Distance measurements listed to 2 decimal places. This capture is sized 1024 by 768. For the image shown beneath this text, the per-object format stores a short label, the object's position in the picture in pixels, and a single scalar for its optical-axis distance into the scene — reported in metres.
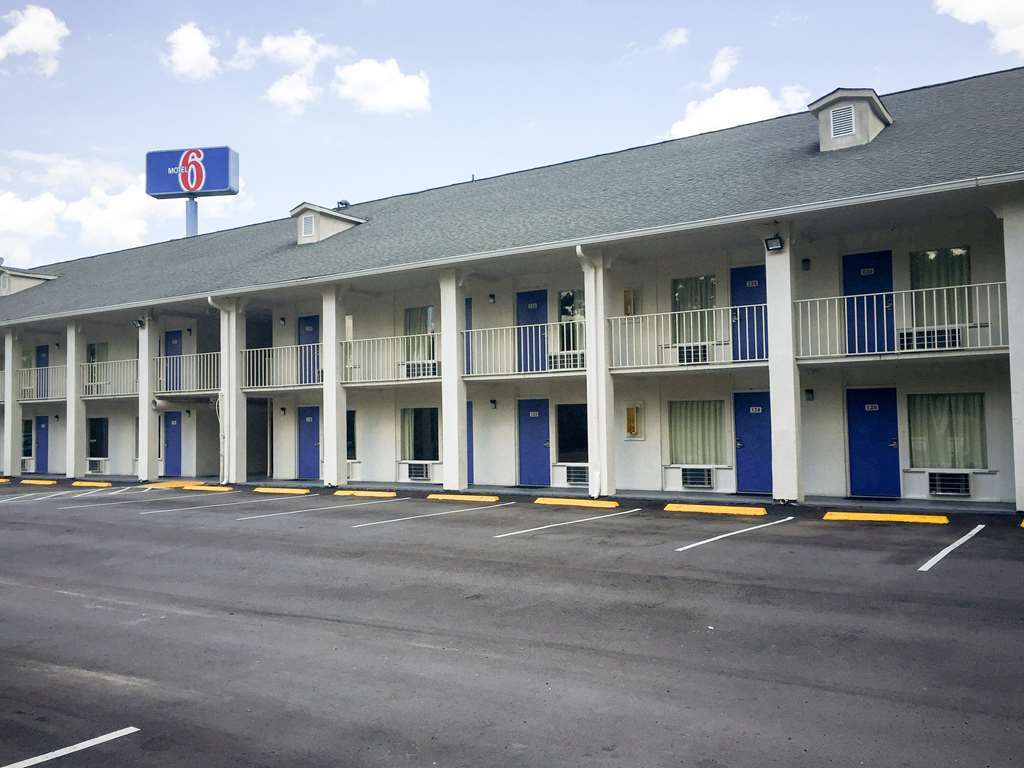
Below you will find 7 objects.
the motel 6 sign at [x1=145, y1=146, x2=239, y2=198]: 36.75
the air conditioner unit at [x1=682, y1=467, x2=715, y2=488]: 17.48
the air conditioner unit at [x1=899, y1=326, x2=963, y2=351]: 14.86
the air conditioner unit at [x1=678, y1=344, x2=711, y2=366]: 17.45
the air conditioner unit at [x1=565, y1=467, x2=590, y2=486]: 19.11
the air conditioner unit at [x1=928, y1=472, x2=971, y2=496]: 14.98
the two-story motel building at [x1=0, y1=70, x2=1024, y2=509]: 14.72
